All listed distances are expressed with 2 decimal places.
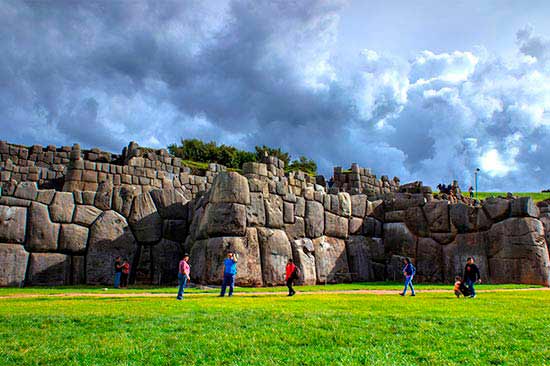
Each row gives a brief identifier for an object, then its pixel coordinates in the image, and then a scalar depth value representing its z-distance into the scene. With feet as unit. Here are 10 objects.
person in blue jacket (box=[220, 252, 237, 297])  45.62
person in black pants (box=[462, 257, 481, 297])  45.67
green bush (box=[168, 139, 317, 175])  197.06
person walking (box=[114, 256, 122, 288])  55.16
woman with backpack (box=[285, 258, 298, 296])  47.37
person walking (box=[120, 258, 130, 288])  56.24
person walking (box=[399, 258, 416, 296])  48.88
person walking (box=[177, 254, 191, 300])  41.01
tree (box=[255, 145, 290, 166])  214.90
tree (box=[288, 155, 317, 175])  218.22
